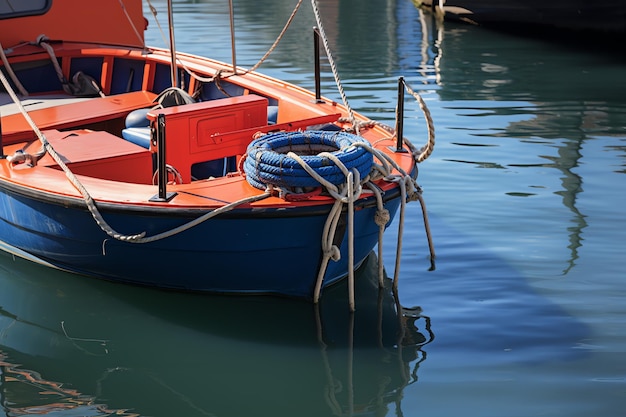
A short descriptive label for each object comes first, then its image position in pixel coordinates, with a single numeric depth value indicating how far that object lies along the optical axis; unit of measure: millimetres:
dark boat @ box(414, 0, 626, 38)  27533
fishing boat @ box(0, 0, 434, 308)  9123
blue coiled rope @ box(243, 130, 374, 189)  9051
